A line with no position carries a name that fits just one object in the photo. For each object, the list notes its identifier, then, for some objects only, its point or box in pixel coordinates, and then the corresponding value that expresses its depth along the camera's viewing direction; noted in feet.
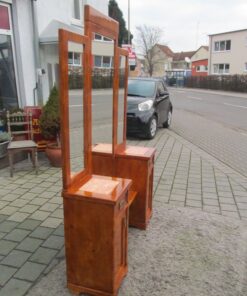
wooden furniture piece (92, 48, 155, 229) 11.91
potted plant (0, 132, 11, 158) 19.26
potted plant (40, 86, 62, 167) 19.85
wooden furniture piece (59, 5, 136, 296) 8.14
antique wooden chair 18.94
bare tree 192.13
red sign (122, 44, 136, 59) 63.65
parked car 29.27
